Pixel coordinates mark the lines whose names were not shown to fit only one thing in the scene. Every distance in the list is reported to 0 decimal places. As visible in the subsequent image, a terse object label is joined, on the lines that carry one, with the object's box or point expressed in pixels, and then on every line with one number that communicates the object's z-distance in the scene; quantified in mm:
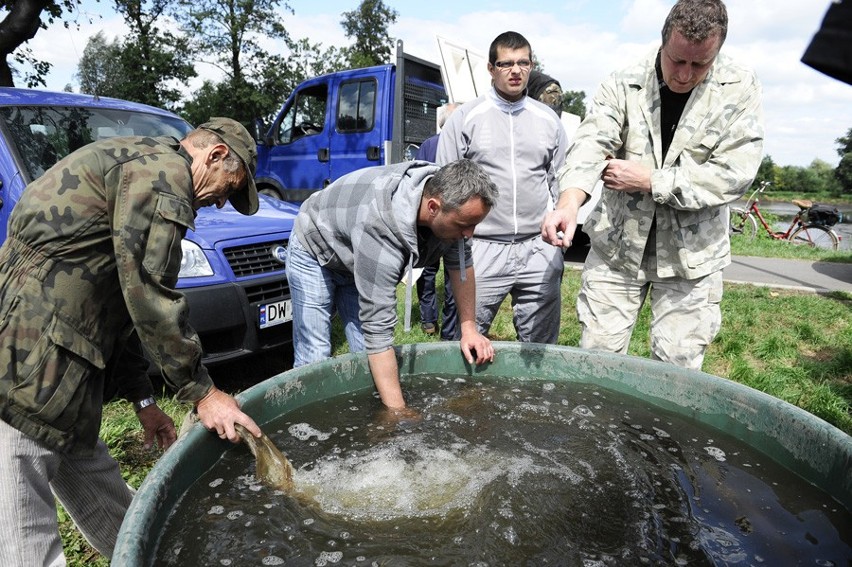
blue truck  7559
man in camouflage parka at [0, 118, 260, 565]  1502
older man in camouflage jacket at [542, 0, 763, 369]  2357
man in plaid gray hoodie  2297
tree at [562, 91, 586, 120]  58825
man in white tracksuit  3449
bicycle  12656
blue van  3449
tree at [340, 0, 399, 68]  35281
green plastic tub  1528
